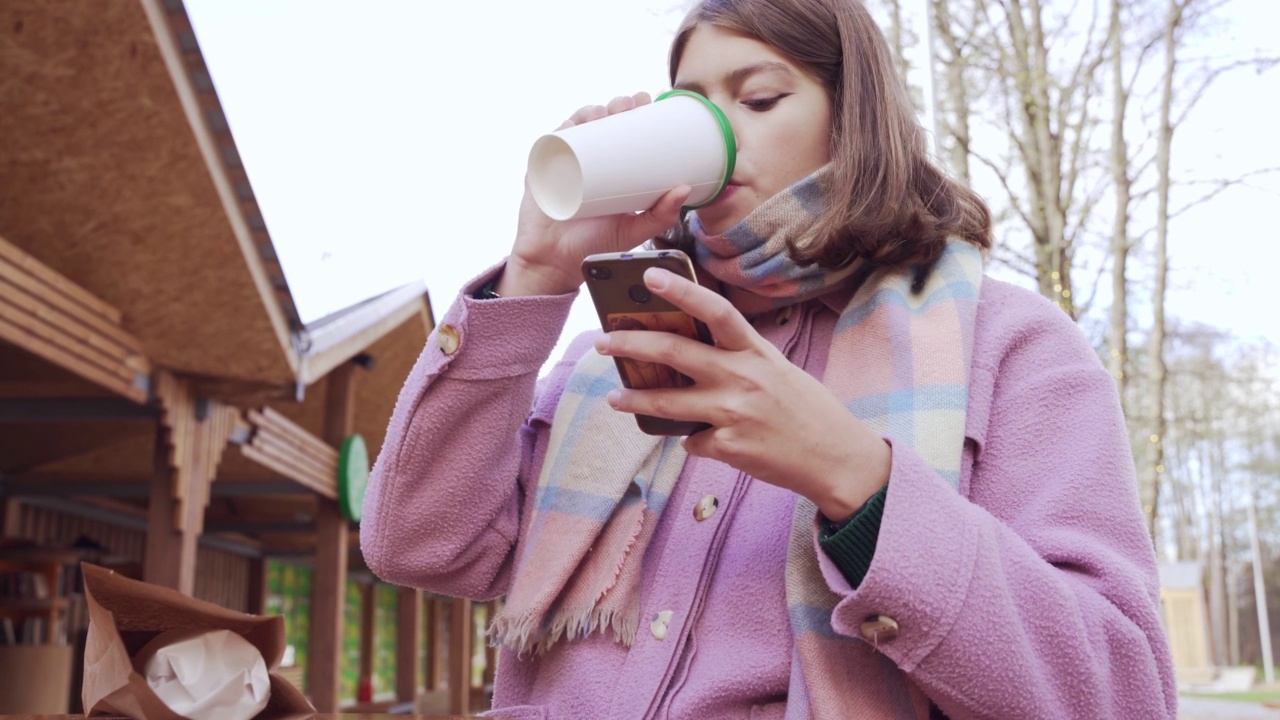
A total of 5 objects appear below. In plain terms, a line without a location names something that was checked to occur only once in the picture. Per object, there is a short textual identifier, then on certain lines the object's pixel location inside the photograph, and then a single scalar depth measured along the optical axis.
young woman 1.10
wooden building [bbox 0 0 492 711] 4.91
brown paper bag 1.09
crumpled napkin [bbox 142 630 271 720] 1.12
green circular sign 9.38
